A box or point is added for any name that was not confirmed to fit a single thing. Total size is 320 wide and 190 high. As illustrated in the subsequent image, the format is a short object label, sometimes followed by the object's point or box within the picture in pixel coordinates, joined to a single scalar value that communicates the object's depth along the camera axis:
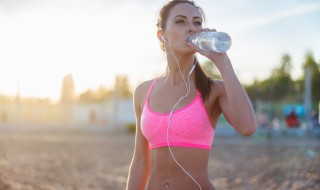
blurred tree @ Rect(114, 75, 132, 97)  25.80
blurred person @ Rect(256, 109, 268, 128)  22.04
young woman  2.10
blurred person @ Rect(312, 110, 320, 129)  20.98
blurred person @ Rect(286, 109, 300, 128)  21.62
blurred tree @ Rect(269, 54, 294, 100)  22.53
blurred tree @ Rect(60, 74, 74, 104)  28.52
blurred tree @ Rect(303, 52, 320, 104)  22.75
